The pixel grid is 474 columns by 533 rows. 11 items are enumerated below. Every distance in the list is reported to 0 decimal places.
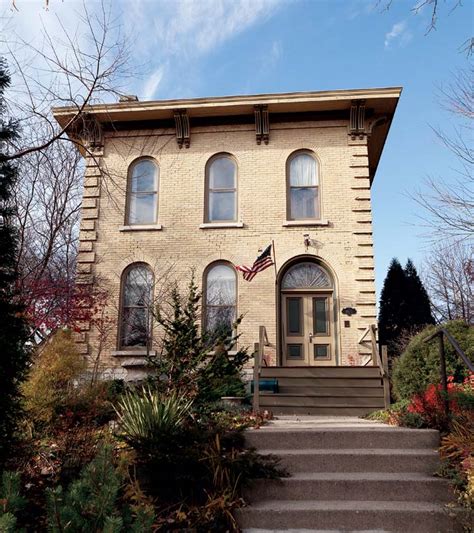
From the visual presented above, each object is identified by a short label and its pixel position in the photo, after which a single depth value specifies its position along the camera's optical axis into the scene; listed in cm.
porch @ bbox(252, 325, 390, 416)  948
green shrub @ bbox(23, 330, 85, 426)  736
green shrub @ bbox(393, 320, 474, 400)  840
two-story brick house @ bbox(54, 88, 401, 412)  1263
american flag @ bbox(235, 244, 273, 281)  1220
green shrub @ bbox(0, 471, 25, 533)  271
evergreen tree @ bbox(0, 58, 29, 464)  484
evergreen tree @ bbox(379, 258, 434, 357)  1827
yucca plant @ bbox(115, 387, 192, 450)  515
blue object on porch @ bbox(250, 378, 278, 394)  999
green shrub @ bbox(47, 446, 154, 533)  284
